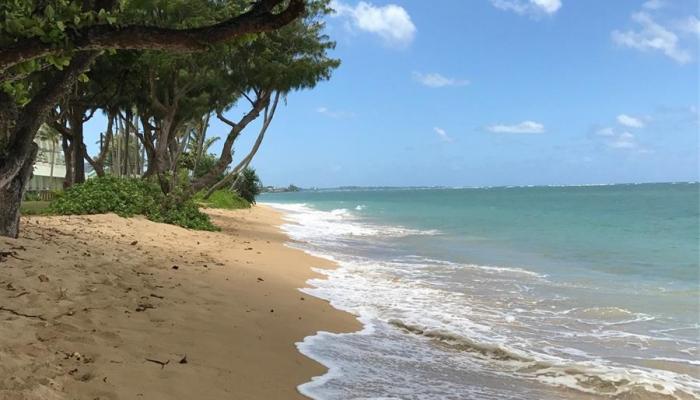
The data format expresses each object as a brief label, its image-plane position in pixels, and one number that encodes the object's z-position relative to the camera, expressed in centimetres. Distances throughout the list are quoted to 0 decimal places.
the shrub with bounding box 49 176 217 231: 1376
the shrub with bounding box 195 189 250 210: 2959
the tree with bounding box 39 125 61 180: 3418
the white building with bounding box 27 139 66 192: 4460
